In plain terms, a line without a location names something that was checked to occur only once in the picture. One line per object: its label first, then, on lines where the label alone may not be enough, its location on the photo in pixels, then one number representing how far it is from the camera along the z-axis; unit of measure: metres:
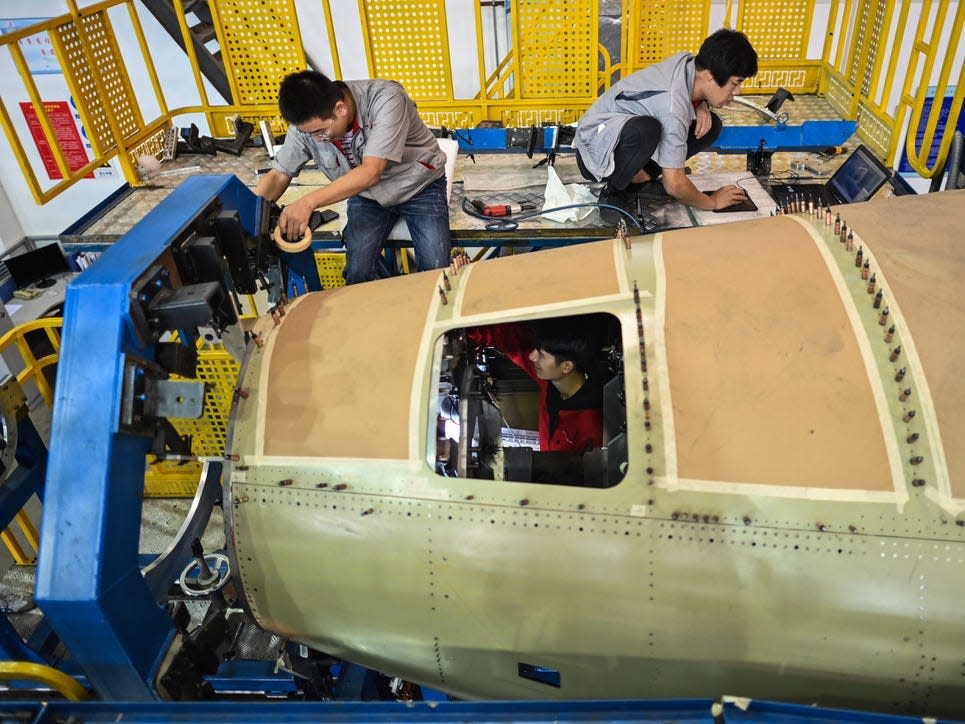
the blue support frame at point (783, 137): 6.37
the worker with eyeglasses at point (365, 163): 4.10
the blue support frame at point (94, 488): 2.38
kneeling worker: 4.76
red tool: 5.61
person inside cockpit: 3.59
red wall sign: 9.68
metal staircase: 8.33
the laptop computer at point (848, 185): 5.21
